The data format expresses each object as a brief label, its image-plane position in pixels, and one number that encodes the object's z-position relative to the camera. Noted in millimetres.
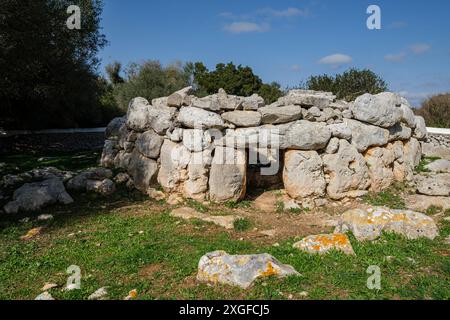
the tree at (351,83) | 20719
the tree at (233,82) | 29359
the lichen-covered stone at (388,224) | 7078
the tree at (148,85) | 27875
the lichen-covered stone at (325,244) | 6344
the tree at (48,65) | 11539
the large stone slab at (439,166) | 12275
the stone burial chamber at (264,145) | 10125
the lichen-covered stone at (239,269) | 5336
